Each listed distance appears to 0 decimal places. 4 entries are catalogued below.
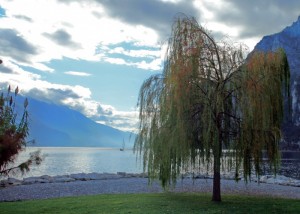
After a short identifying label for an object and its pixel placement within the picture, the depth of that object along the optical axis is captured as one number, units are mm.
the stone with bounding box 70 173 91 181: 38266
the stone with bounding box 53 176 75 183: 35984
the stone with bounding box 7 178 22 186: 33062
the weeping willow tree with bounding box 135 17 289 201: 17500
